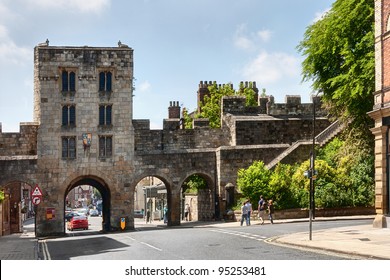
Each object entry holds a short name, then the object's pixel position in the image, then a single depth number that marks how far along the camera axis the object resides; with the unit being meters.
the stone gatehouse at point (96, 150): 42.28
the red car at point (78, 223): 48.20
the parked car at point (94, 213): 94.69
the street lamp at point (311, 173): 21.31
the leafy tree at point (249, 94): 65.62
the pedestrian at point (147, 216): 60.51
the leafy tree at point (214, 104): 63.12
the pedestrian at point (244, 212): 34.16
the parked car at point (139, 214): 75.42
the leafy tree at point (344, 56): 31.61
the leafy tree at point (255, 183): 39.00
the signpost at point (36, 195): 31.81
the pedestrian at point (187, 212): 53.19
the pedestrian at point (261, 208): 34.98
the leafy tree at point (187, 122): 63.76
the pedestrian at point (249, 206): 34.17
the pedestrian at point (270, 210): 34.51
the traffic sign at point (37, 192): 31.92
